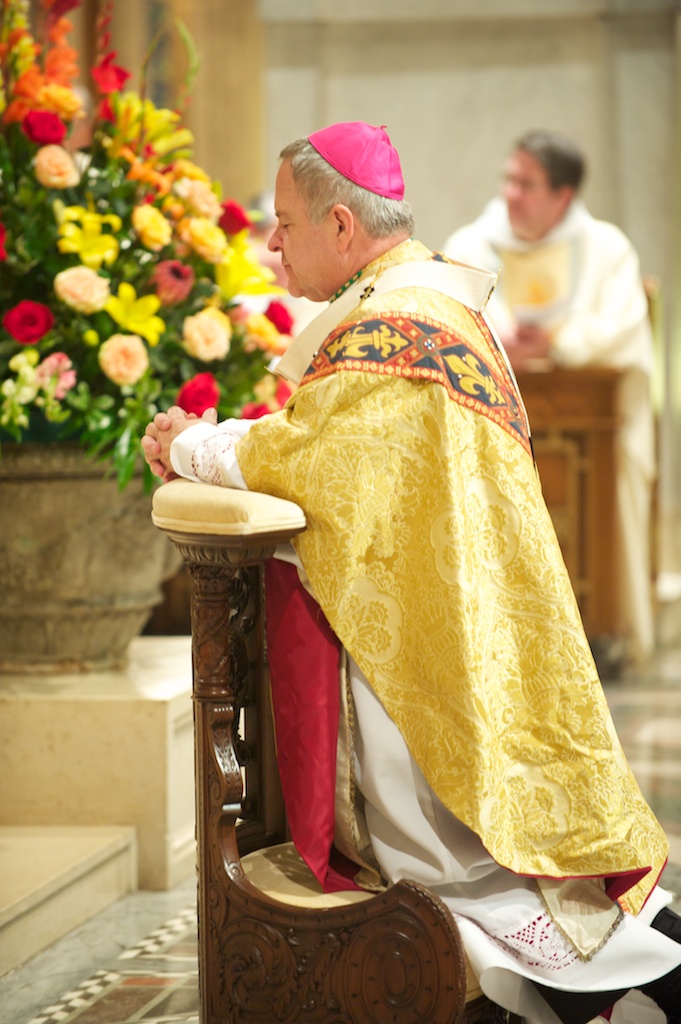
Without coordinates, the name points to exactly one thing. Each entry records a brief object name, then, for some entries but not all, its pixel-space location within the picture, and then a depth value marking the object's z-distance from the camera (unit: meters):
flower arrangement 6.11
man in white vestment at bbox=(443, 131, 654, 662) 12.19
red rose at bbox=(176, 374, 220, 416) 6.05
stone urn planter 6.39
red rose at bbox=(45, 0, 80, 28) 6.11
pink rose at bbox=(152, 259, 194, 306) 6.39
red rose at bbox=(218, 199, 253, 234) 6.80
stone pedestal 6.45
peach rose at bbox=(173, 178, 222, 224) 6.54
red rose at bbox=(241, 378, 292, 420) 6.64
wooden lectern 12.05
